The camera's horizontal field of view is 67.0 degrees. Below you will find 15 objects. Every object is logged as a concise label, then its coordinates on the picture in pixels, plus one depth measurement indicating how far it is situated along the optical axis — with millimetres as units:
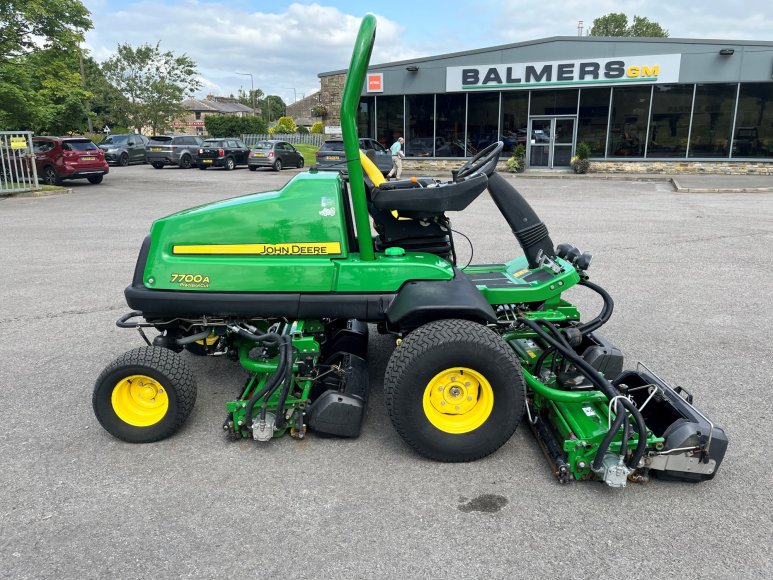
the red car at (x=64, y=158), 18781
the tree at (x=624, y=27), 69375
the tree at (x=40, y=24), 16969
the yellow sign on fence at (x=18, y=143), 15898
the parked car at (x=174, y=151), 27047
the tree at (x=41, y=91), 16891
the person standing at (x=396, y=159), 21828
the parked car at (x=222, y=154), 26558
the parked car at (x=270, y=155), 26047
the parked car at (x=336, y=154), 21372
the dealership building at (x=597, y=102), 22231
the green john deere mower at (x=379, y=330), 3184
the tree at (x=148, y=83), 47656
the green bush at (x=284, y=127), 48719
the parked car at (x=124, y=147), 28859
